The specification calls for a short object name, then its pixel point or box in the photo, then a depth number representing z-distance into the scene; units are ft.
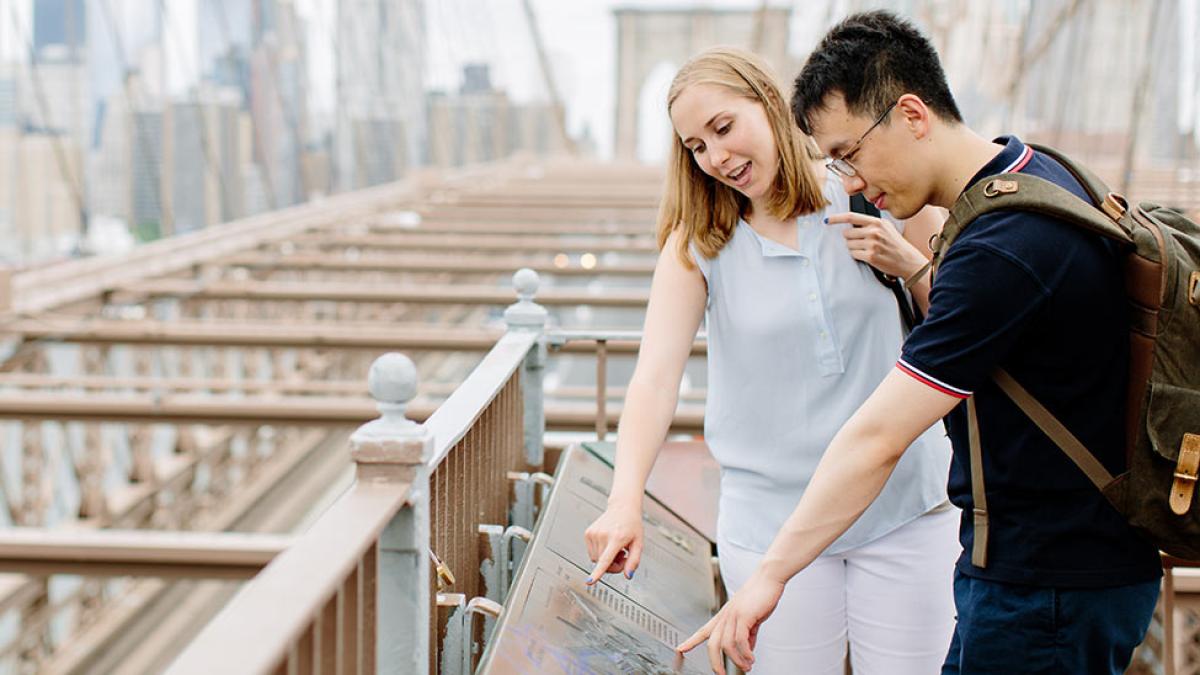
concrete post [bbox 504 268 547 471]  9.02
